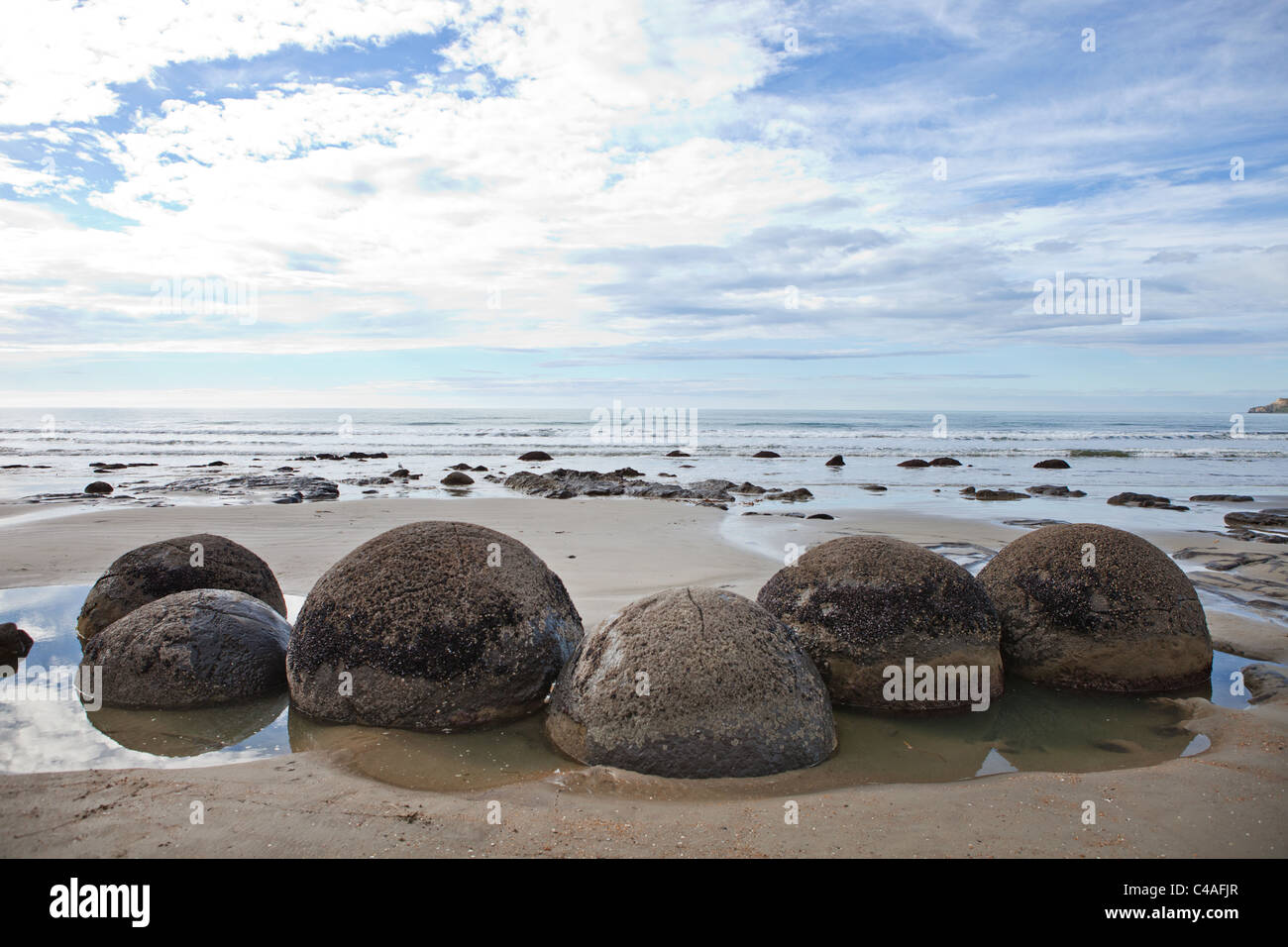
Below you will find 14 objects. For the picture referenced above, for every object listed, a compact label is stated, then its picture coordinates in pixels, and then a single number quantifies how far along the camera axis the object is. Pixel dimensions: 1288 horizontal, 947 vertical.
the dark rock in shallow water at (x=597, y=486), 19.86
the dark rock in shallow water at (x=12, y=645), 6.32
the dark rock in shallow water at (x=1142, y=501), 17.84
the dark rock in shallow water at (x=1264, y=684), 5.74
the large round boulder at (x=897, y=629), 5.39
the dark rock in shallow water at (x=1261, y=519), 14.77
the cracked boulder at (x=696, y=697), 4.24
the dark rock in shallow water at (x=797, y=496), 18.80
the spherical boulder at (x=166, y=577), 6.84
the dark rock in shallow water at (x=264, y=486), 19.44
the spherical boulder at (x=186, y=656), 5.41
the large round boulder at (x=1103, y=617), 5.84
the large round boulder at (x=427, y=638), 4.91
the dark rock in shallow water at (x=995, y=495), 19.00
